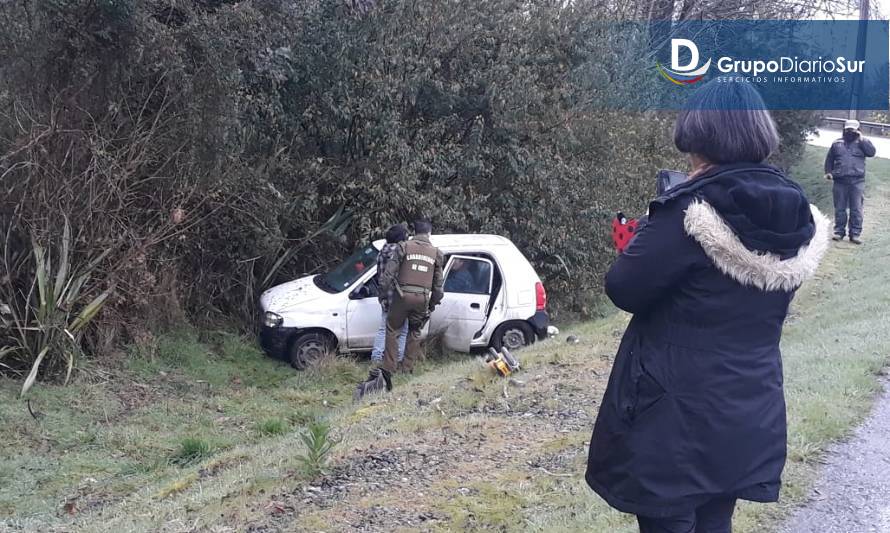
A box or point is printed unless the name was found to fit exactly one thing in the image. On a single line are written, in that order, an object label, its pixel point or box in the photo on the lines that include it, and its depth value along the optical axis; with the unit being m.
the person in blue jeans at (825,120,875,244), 14.53
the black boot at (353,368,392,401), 9.43
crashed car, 11.70
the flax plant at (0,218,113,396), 10.16
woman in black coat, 2.78
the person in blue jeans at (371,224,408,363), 10.62
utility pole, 22.27
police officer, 10.51
